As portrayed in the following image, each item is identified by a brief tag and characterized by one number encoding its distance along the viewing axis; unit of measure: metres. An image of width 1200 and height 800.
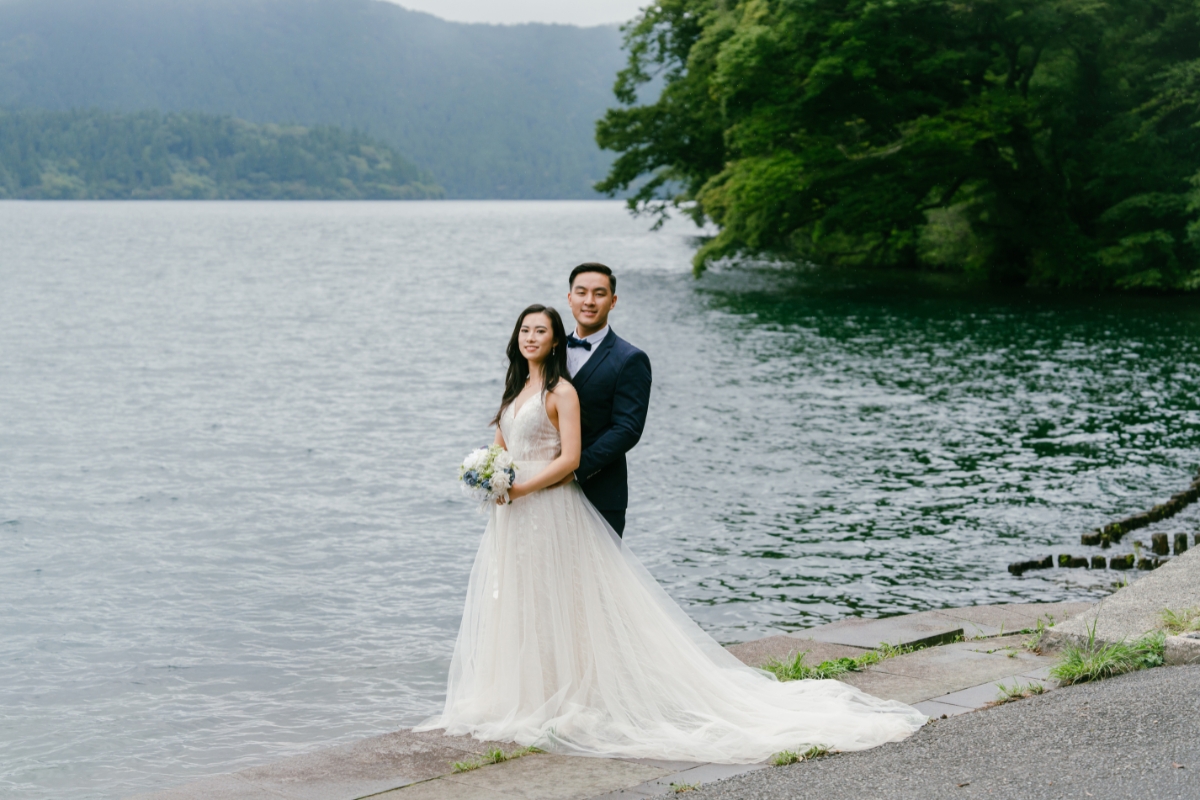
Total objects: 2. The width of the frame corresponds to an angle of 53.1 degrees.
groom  6.05
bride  6.03
